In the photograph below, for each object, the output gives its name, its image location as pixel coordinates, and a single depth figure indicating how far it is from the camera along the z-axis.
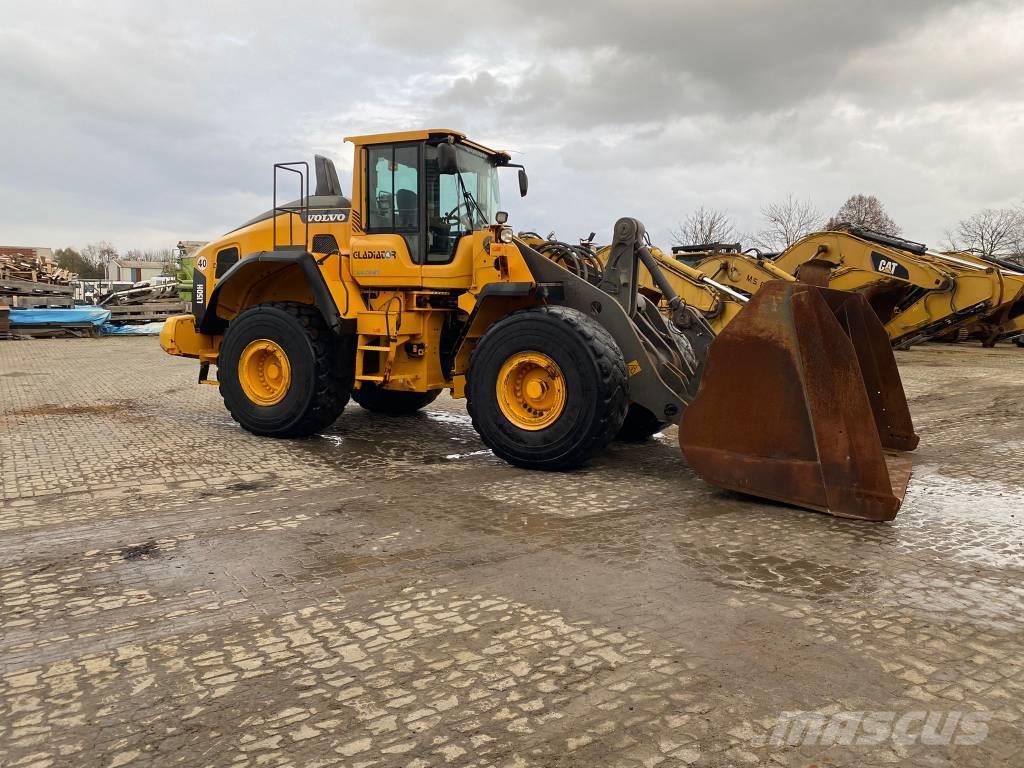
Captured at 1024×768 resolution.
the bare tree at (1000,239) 45.16
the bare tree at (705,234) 40.31
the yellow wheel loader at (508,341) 5.01
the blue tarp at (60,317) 22.27
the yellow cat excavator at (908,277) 14.86
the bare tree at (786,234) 41.75
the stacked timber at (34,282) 23.47
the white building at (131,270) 73.56
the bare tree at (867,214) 50.84
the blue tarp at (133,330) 24.66
